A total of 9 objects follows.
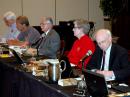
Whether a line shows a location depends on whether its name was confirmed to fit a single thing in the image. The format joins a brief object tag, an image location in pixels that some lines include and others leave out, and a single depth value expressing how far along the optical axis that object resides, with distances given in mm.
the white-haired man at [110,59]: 2855
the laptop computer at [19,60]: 3722
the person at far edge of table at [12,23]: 5832
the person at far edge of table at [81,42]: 3820
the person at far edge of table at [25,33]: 5277
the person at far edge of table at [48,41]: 4465
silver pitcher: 2747
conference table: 2547
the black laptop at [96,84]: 2168
